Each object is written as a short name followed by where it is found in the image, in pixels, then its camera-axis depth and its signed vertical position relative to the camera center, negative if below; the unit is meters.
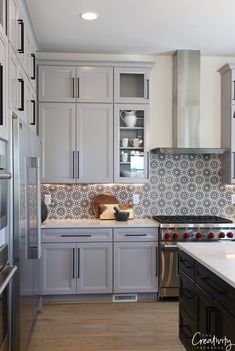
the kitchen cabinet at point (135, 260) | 4.06 -0.99
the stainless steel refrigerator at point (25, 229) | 2.45 -0.44
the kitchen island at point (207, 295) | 1.96 -0.76
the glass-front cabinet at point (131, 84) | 4.30 +1.04
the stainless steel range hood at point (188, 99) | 4.40 +0.87
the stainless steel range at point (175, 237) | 4.03 -0.72
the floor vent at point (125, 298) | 4.13 -1.43
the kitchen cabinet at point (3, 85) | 2.14 +0.51
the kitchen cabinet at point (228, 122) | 4.34 +0.60
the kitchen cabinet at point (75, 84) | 4.23 +1.01
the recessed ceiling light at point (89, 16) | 3.35 +1.44
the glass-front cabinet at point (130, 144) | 4.32 +0.32
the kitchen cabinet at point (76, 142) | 4.25 +0.34
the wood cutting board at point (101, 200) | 4.47 -0.36
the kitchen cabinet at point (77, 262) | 4.00 -1.00
